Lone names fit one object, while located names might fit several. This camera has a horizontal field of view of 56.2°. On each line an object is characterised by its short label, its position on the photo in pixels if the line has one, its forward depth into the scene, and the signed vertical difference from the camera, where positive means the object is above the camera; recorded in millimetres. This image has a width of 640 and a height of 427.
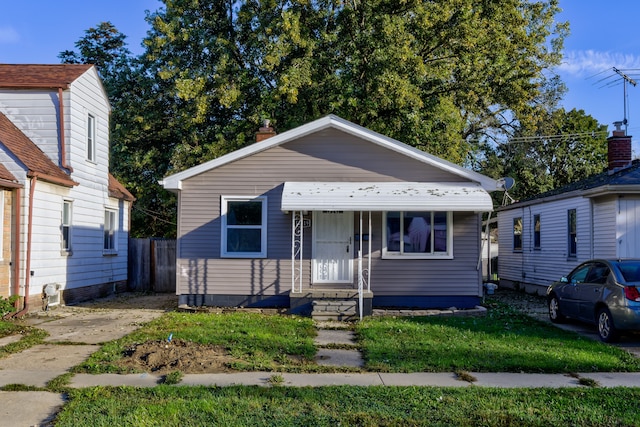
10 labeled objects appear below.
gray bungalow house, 14156 +412
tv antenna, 22234 +6236
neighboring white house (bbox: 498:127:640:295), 14750 +641
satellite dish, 13840 +1492
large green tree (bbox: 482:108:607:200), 30625 +4922
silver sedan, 10258 -905
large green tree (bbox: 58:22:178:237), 24748 +4647
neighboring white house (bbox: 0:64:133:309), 13000 +1505
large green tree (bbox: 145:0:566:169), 21766 +6881
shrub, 12060 -1225
